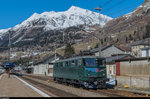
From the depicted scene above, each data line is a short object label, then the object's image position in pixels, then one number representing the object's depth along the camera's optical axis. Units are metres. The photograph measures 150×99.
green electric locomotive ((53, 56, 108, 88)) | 22.95
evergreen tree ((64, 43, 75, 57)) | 114.16
